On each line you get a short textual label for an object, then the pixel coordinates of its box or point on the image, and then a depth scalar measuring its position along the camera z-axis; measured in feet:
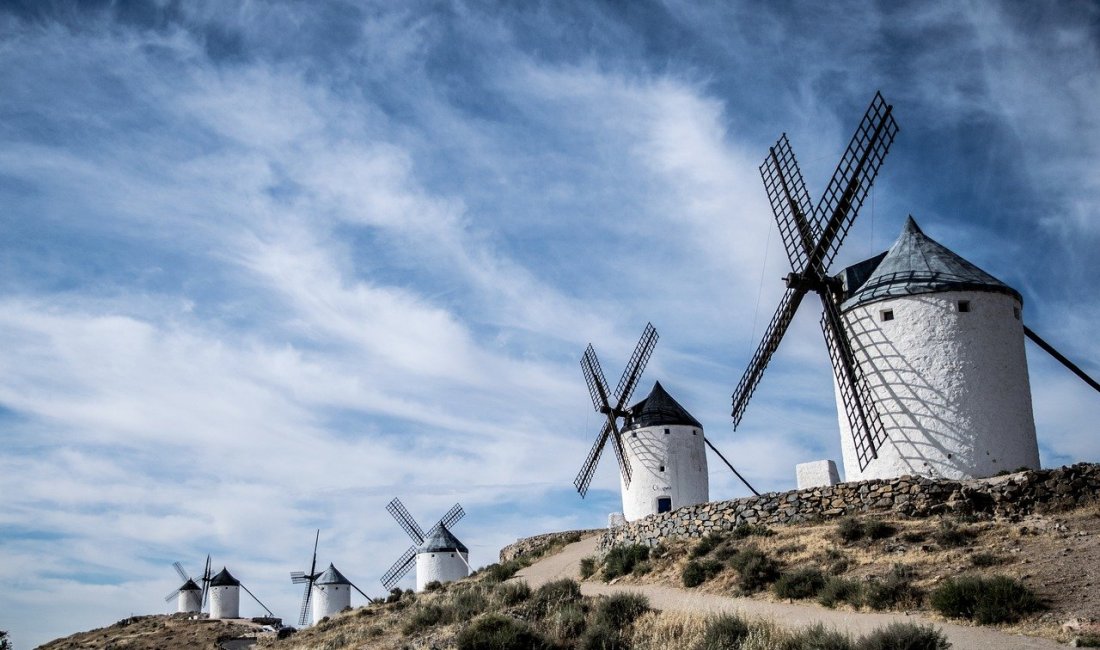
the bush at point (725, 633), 36.63
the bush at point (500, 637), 41.09
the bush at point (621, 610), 43.57
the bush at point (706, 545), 59.72
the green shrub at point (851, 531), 52.44
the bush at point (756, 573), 50.39
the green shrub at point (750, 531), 59.34
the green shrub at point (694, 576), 54.80
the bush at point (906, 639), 32.48
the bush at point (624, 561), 63.77
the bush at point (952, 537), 47.96
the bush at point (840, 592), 43.57
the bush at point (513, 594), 51.90
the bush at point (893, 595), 41.73
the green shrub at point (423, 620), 52.85
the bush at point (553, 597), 47.62
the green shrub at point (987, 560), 43.60
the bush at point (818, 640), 33.19
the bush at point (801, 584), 46.75
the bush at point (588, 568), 68.36
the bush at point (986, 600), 37.63
